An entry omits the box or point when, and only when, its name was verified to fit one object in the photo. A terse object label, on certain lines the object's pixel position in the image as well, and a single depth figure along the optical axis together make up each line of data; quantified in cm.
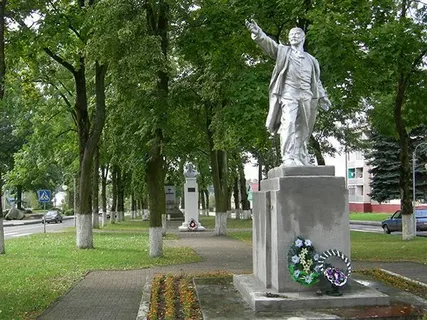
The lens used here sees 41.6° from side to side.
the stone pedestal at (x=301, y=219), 808
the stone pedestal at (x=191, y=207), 3172
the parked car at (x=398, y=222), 2984
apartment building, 7169
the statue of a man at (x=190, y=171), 3338
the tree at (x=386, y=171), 4581
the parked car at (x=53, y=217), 5519
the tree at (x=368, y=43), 1488
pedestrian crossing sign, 2948
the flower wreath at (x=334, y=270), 787
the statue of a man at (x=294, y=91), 869
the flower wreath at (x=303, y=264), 788
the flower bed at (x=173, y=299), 792
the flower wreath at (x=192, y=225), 3102
